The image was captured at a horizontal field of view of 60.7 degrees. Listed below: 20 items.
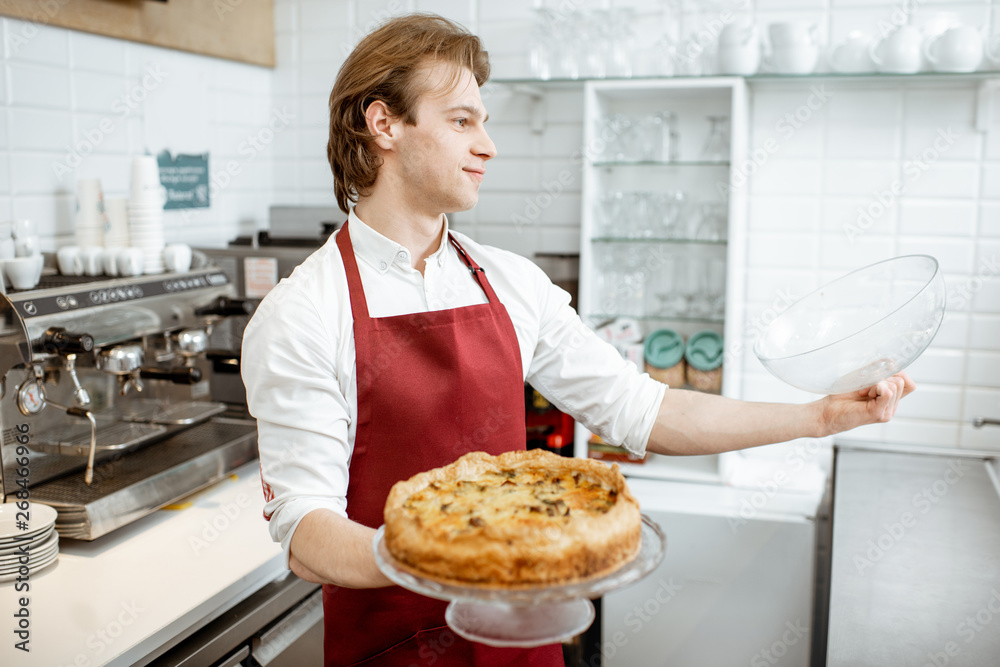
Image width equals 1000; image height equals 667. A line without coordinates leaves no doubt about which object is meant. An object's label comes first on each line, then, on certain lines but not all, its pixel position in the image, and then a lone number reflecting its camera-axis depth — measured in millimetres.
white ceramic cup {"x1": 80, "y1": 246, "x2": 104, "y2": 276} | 2182
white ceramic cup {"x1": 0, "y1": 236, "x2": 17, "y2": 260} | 1918
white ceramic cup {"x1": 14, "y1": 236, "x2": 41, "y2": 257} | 1976
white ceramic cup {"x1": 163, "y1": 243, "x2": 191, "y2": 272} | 2344
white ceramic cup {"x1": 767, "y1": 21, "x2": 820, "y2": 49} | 2539
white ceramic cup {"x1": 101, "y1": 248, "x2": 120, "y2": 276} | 2180
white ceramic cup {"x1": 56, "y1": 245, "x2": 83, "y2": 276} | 2201
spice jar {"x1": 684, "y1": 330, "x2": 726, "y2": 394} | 2771
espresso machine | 1820
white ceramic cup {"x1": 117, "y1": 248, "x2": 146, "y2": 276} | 2172
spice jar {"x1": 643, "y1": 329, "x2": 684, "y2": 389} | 2822
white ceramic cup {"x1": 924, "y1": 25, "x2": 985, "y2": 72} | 2395
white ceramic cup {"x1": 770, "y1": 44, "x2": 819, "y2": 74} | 2553
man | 1373
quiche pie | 1005
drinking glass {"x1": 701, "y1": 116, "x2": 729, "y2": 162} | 2787
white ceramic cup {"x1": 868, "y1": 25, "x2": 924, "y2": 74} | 2447
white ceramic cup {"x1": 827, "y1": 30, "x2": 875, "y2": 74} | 2539
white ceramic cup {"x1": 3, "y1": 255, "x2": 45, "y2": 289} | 1898
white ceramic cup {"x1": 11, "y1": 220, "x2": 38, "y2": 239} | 2000
